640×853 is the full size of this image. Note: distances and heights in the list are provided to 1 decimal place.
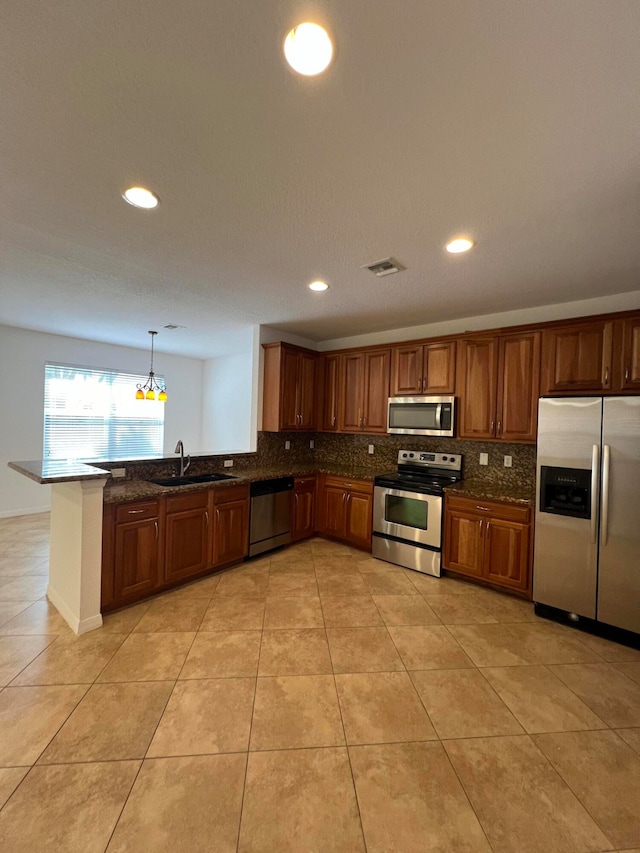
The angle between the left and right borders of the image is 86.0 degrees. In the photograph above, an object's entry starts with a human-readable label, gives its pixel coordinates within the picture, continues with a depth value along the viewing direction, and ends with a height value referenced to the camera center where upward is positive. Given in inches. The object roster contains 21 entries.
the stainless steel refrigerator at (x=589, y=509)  94.3 -21.5
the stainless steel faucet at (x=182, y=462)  132.1 -15.4
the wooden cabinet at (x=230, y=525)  130.3 -39.1
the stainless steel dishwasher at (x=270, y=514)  144.5 -38.6
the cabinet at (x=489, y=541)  115.5 -38.7
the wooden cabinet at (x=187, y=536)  115.3 -39.3
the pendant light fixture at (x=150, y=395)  182.9 +15.2
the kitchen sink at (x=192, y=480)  127.9 -22.1
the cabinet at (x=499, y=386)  124.0 +17.9
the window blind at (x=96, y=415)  206.4 +4.3
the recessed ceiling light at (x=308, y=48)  40.4 +46.4
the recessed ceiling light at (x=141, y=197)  69.9 +47.1
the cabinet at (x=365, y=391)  165.7 +19.2
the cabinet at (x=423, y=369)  144.9 +27.6
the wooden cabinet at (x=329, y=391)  181.9 +19.7
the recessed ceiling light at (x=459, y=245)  85.4 +47.5
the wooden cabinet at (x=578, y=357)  107.8 +25.6
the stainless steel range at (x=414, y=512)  134.6 -33.4
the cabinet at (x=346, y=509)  155.6 -38.2
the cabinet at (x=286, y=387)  167.5 +19.7
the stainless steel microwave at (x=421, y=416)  143.2 +6.5
